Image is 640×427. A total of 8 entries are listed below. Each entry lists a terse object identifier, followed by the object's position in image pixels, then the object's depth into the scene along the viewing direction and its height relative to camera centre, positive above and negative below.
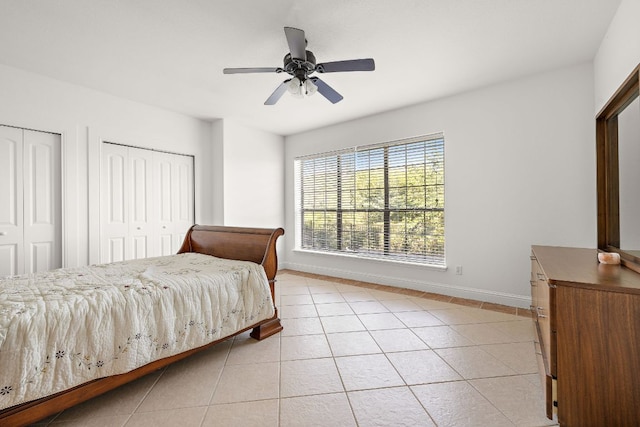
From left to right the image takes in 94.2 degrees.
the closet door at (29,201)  3.01 +0.16
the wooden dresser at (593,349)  1.34 -0.64
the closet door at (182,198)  4.46 +0.27
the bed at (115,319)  1.42 -0.63
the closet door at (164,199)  4.25 +0.25
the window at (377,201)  4.04 +0.21
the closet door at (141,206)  3.97 +0.14
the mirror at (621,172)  1.86 +0.29
